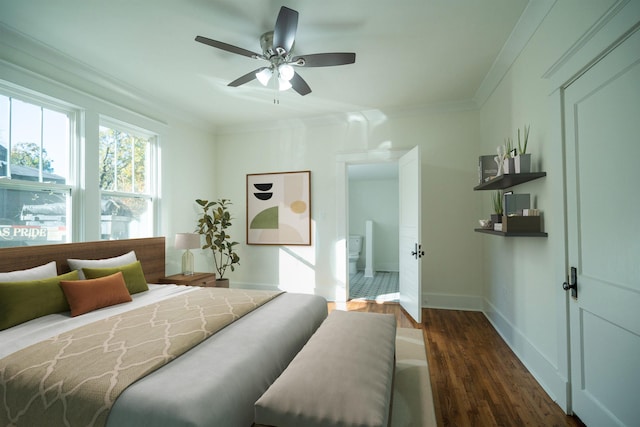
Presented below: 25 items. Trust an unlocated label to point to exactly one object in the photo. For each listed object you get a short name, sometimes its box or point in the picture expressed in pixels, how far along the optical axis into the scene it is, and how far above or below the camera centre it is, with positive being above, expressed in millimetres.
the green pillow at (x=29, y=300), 1977 -558
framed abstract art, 4645 +144
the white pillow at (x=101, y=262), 2650 -402
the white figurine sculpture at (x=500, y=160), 2551 +488
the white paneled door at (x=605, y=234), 1414 -97
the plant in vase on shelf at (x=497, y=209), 2701 +68
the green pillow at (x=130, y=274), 2588 -492
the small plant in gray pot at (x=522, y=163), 2270 +397
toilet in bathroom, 6934 -754
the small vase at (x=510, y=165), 2332 +388
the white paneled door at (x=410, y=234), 3445 -216
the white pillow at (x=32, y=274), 2148 -406
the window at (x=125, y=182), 3398 +435
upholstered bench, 1198 -734
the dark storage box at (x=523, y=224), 2254 -57
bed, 1178 -699
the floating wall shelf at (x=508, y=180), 2188 +289
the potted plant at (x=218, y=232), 4465 -211
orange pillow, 2250 -575
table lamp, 3834 -343
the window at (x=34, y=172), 2566 +421
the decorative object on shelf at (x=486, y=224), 2934 -74
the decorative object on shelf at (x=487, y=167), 2859 +465
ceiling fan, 1997 +1232
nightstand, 3640 -753
